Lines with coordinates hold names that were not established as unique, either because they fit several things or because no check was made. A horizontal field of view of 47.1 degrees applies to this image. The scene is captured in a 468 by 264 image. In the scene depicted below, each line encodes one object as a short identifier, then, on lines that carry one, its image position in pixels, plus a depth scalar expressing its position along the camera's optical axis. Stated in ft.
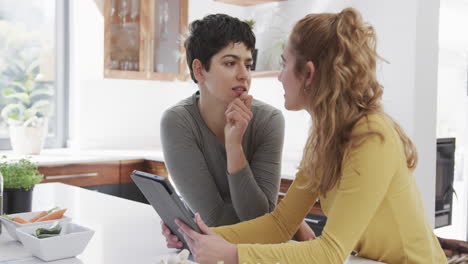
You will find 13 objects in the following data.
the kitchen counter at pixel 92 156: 11.50
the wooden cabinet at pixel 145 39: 13.53
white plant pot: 12.80
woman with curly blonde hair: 4.21
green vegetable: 4.57
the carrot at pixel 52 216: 5.02
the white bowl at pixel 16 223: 4.74
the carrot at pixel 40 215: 5.12
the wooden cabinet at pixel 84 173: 11.68
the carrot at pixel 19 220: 4.95
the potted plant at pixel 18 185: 5.53
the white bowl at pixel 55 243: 4.44
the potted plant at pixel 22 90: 12.97
